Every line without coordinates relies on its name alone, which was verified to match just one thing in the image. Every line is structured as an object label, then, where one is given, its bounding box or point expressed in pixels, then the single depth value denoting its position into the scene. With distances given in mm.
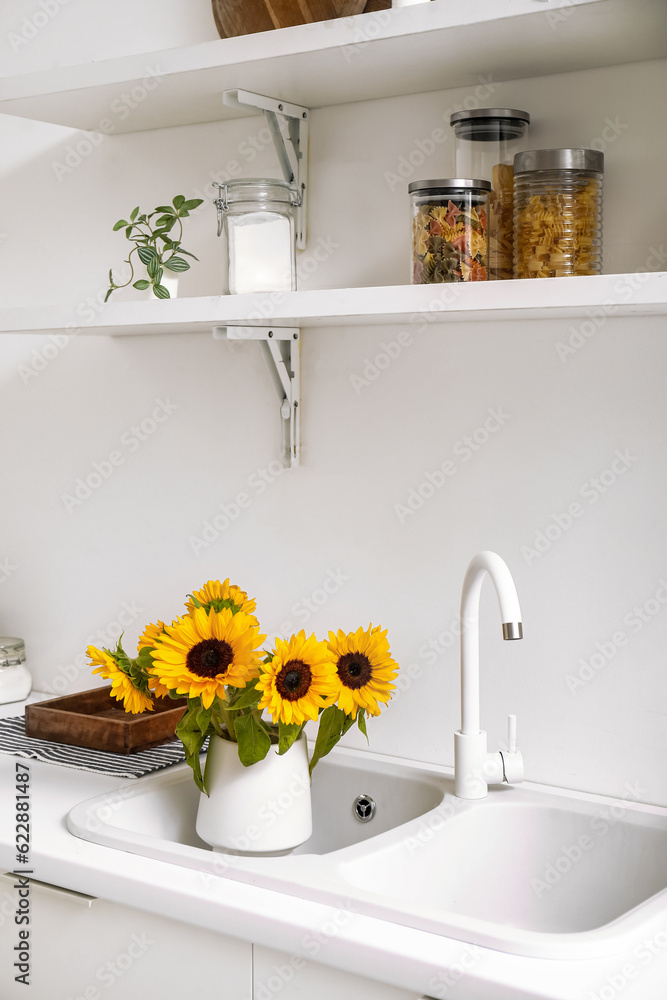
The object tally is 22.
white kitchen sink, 1201
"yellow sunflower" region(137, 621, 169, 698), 1270
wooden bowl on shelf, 1389
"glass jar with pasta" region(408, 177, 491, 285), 1254
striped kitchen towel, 1510
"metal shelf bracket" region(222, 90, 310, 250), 1540
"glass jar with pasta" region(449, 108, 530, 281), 1301
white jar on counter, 1901
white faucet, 1351
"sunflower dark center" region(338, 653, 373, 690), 1291
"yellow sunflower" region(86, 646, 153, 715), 1328
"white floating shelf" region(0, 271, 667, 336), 1124
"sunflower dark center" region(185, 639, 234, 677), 1230
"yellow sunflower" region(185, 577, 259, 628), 1356
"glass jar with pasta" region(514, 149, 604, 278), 1221
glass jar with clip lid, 1453
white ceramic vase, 1274
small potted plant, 1547
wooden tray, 1585
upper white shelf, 1182
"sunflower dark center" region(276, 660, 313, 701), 1223
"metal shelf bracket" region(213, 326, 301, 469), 1589
